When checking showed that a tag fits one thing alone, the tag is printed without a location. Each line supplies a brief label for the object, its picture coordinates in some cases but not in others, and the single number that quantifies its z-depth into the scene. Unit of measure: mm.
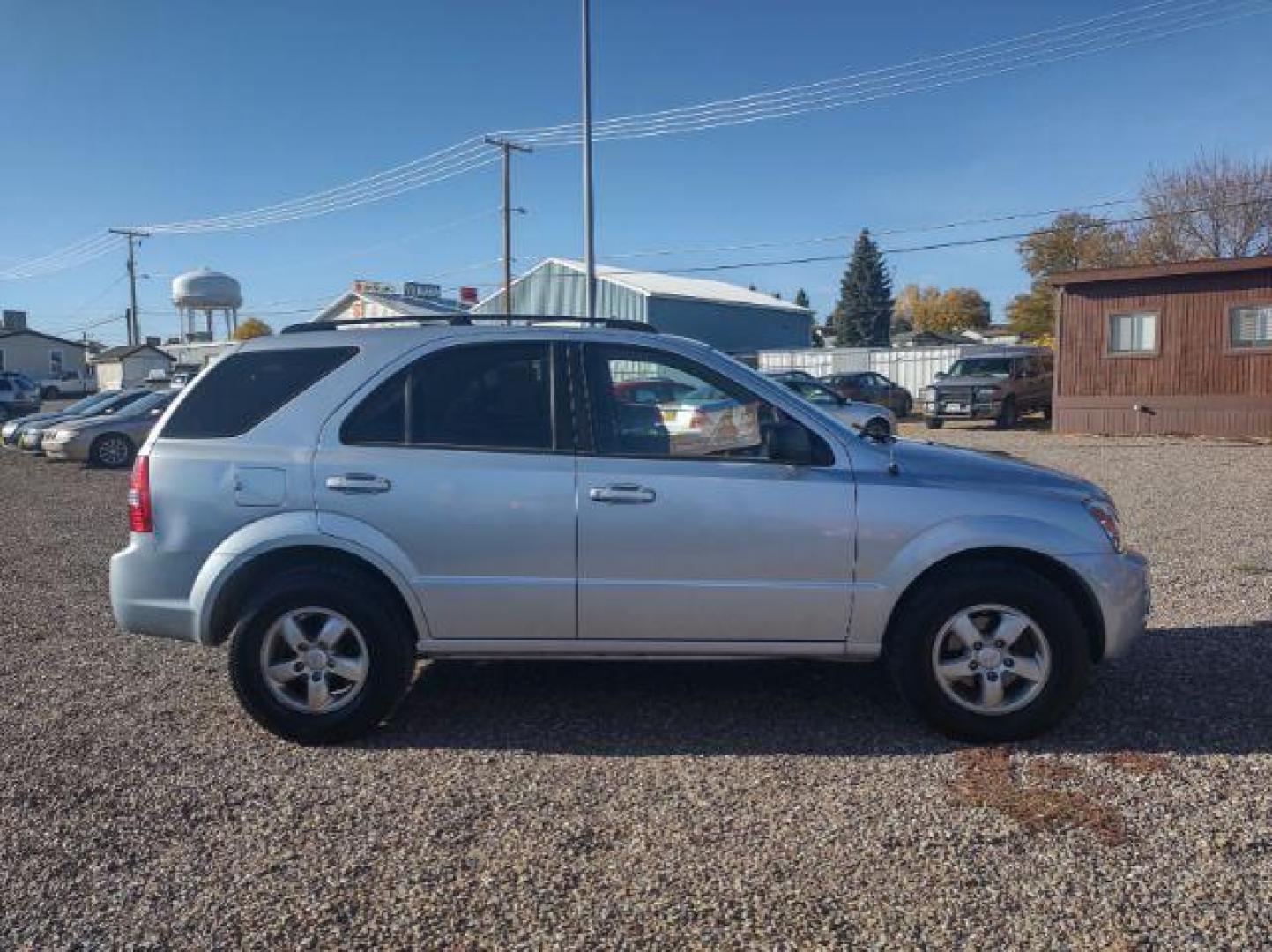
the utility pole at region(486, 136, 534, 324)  35312
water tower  72062
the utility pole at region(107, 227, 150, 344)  66938
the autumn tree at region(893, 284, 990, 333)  88562
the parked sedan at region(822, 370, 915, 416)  29192
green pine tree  70000
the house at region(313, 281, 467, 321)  41594
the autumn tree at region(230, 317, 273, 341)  79750
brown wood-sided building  19672
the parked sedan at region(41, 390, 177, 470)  18188
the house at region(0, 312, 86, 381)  69438
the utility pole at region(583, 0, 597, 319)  21656
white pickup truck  57528
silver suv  4266
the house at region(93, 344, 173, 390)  63209
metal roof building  42656
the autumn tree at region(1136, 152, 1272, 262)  39188
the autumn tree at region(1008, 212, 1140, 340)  49031
